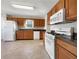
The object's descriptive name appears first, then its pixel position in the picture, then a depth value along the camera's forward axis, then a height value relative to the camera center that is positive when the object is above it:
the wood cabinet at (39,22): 4.42 +0.53
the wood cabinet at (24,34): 4.12 -0.53
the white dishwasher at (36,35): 4.21 -0.62
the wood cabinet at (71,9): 1.02 +0.42
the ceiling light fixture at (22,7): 2.51 +1.12
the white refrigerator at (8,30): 3.66 -0.15
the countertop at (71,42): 0.82 -0.27
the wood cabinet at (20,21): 4.27 +0.56
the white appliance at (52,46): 1.52 -0.60
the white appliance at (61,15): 1.26 +0.33
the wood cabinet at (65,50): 0.83 -0.46
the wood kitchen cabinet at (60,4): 1.37 +0.69
